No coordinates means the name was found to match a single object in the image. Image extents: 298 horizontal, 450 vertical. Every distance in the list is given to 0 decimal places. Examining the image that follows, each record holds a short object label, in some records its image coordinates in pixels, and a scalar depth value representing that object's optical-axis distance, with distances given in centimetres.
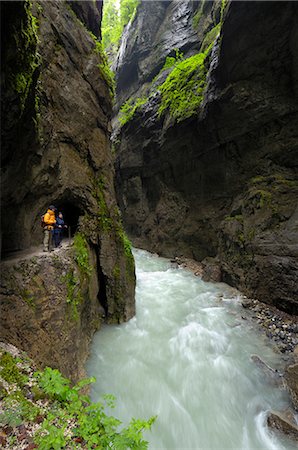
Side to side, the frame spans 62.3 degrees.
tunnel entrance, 865
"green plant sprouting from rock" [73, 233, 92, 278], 666
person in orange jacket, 608
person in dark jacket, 722
